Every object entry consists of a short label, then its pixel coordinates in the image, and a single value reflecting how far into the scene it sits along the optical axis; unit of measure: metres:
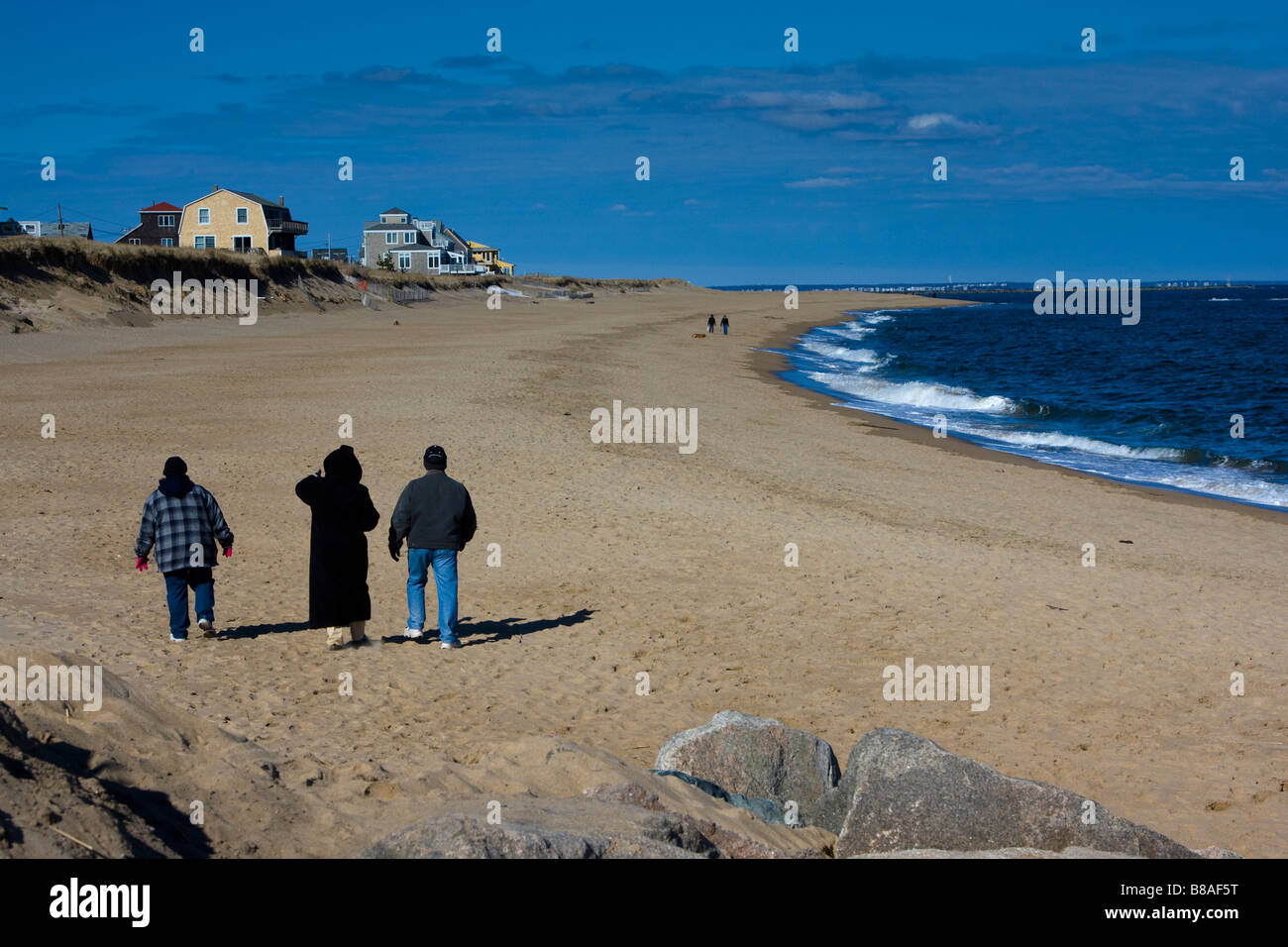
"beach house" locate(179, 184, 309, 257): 78.50
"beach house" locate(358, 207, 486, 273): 114.25
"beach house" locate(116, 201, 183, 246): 81.12
